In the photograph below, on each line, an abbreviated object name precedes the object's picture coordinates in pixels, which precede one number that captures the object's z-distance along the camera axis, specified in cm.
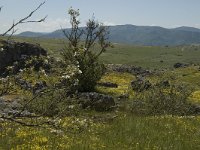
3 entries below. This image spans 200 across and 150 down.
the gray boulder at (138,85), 3355
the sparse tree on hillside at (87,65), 3303
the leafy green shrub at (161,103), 2591
